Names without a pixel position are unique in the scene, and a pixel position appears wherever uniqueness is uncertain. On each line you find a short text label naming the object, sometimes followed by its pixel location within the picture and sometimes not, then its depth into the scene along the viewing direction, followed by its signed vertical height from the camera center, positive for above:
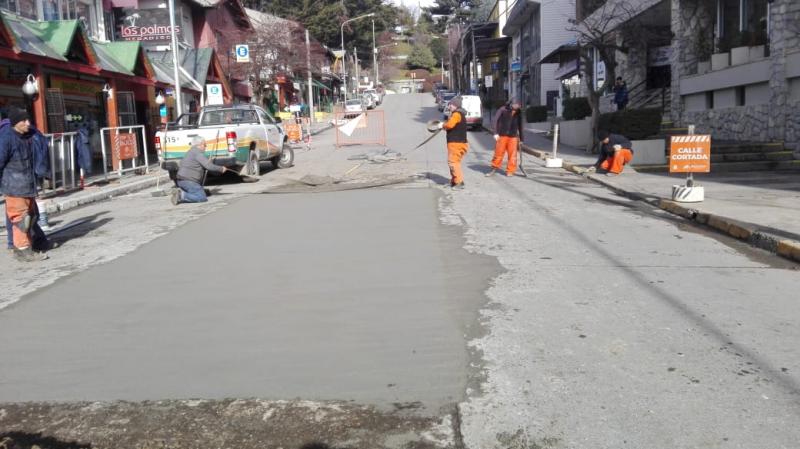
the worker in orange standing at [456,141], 13.96 -0.04
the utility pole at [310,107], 49.44 +2.70
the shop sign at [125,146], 18.97 +0.16
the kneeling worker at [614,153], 16.44 -0.49
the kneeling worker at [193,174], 13.54 -0.48
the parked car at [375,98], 69.07 +4.55
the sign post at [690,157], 11.64 -0.45
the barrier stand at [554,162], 19.08 -0.73
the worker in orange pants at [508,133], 15.73 +0.09
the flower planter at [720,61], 20.56 +2.00
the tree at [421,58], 117.81 +13.89
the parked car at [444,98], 59.66 +3.66
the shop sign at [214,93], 29.20 +2.32
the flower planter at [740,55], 19.36 +2.03
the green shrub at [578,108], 27.11 +1.01
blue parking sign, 34.53 +4.66
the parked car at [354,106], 55.84 +3.07
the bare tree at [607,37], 20.56 +3.41
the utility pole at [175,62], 22.89 +2.92
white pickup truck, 16.34 +0.25
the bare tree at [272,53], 40.94 +5.77
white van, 37.88 +1.63
